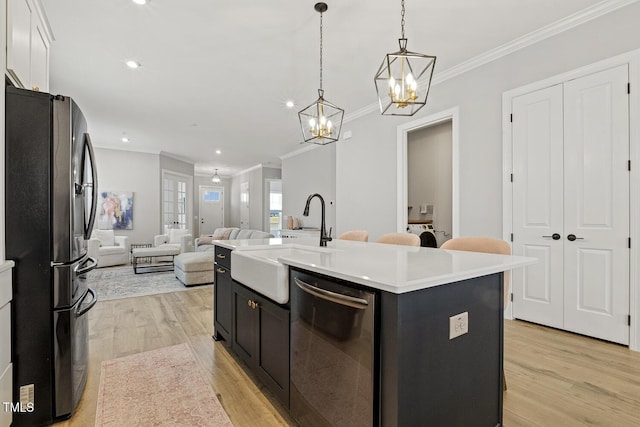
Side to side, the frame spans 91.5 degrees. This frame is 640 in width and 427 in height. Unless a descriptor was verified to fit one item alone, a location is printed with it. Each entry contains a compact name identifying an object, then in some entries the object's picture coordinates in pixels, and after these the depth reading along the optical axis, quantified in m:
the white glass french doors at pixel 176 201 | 8.76
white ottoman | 4.93
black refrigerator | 1.57
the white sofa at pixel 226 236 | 6.03
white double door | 2.62
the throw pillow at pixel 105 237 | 7.03
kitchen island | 1.08
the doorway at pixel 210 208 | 12.19
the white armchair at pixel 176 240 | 7.11
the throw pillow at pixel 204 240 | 7.75
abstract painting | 7.46
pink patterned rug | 1.68
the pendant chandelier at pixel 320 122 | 2.59
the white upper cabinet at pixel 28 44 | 1.76
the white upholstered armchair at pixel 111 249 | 6.66
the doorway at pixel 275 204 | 10.33
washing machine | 4.77
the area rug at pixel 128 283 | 4.53
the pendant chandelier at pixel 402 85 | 1.87
